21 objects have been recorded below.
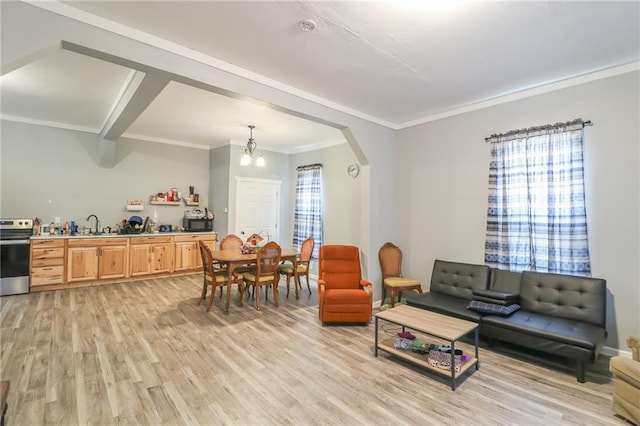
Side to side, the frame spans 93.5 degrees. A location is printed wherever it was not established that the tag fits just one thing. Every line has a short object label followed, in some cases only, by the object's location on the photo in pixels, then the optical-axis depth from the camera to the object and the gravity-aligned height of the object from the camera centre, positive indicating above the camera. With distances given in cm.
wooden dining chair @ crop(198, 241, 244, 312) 428 -88
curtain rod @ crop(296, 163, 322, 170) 643 +113
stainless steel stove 467 -67
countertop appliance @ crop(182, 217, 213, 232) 669 -21
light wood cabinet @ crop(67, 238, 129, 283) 522 -80
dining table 423 -62
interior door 666 +20
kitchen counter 503 -38
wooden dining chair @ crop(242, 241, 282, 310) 435 -81
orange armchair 380 -96
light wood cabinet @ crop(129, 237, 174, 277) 582 -79
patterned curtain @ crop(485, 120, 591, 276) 321 +20
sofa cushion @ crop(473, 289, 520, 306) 324 -87
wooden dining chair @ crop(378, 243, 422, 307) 429 -81
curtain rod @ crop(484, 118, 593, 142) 320 +104
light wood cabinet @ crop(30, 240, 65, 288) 491 -80
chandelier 508 +98
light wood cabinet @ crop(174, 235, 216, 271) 631 -75
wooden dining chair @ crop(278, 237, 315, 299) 509 -87
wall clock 558 +89
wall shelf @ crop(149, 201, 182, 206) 653 +28
